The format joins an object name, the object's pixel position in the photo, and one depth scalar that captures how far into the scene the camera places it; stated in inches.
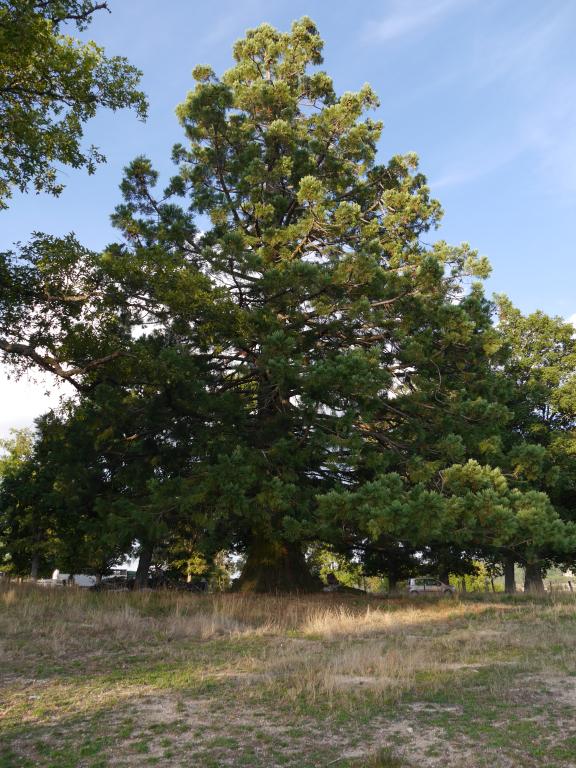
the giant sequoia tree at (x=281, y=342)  502.3
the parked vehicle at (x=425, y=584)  1339.3
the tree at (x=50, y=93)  357.3
